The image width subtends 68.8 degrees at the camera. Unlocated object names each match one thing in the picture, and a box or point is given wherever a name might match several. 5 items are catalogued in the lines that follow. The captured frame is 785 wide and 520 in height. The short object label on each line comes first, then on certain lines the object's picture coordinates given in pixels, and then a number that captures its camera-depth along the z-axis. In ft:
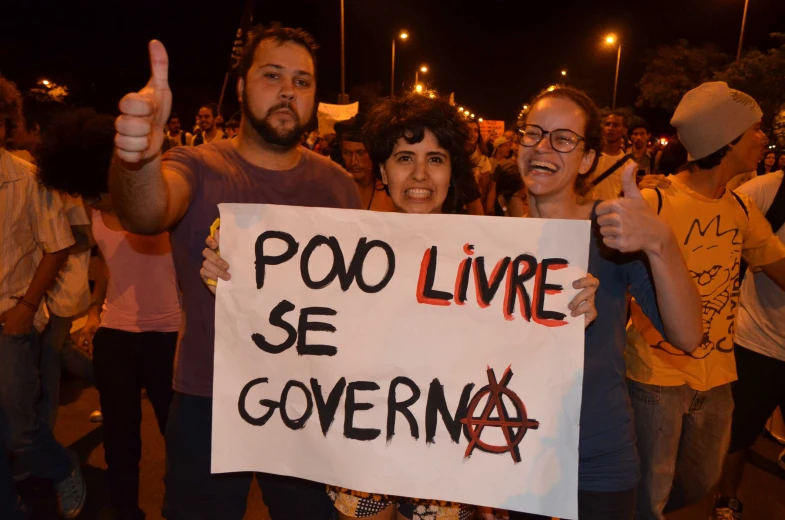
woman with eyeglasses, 5.07
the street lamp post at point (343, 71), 55.42
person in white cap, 7.93
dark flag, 36.40
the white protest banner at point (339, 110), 31.48
